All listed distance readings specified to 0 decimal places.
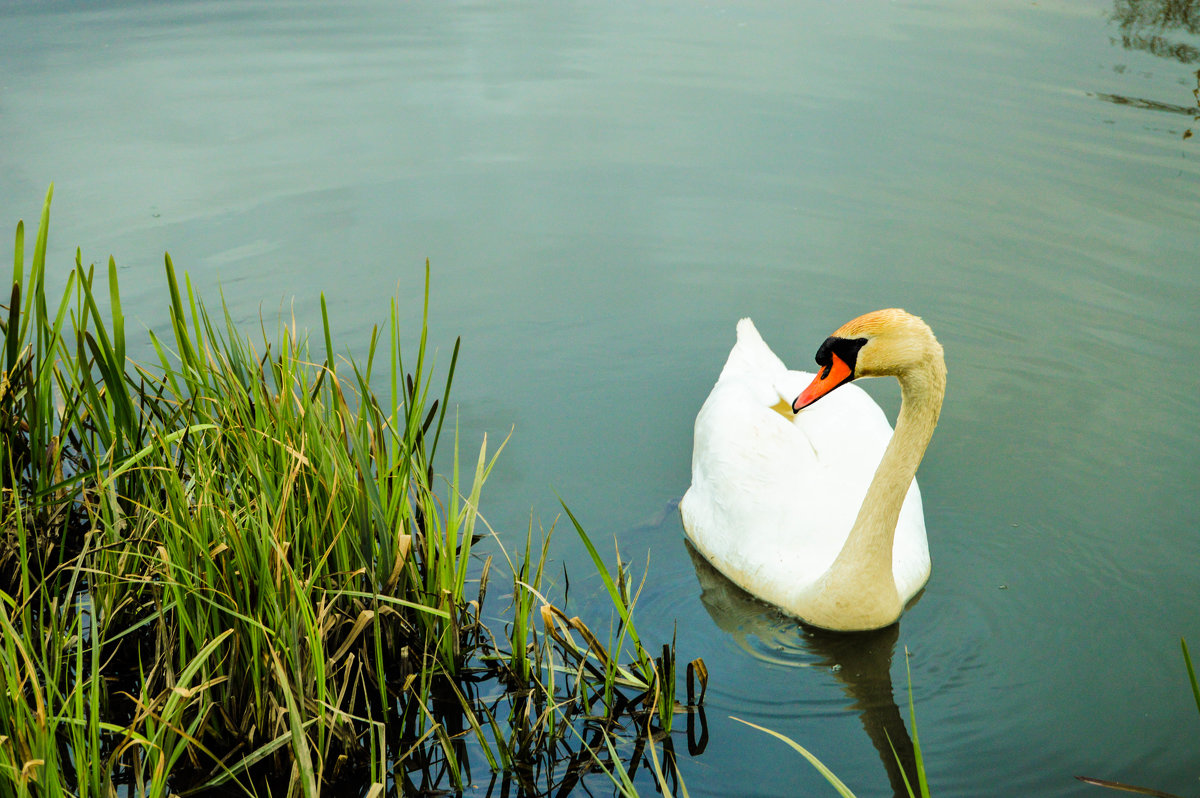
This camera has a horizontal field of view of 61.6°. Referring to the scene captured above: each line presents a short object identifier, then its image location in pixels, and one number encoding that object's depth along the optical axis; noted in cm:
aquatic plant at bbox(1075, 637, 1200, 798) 216
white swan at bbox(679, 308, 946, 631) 378
